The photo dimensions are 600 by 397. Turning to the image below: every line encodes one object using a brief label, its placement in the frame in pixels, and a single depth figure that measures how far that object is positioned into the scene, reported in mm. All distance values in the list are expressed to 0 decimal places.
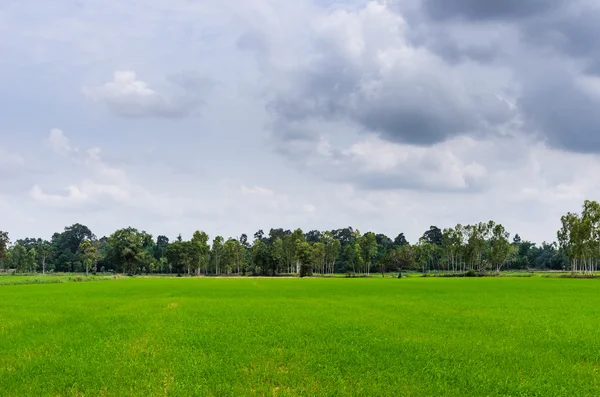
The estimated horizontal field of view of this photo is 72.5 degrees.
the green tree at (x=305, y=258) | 125188
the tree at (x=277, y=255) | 138875
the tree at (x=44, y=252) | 169000
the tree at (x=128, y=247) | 135625
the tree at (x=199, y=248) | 145412
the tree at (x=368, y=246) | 143250
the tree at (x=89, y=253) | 140725
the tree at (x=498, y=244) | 128250
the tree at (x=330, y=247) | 159375
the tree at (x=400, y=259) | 156250
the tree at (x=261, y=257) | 137625
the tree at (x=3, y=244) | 139038
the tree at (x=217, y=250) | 164788
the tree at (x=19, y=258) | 153500
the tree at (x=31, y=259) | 152112
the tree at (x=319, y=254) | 147325
